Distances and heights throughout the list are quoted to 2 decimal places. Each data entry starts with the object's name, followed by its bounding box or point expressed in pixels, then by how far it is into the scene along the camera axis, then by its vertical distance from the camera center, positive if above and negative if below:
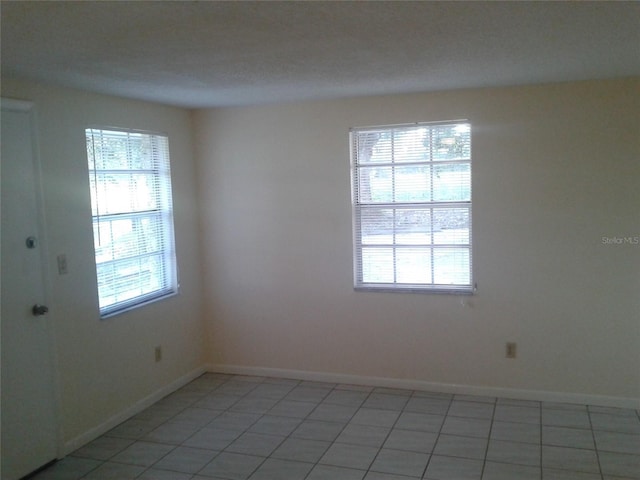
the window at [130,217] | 3.88 -0.11
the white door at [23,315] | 3.15 -0.62
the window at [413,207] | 4.28 -0.11
